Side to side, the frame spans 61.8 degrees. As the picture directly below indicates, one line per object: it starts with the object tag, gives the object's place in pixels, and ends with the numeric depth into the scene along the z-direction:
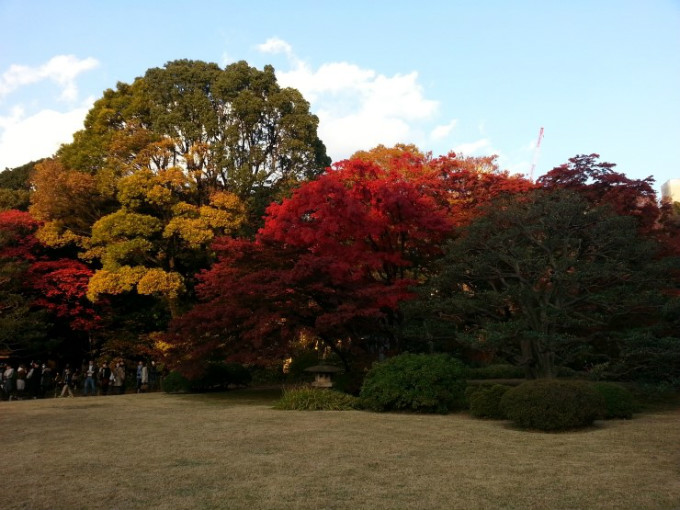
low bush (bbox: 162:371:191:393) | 18.61
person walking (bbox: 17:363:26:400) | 18.83
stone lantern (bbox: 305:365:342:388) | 15.98
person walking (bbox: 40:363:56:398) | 19.72
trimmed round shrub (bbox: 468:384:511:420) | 11.02
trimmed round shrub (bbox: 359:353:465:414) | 12.28
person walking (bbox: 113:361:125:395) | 20.12
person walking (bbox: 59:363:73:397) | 19.14
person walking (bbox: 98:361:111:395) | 20.56
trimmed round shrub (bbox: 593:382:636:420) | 10.83
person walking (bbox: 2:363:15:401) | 18.67
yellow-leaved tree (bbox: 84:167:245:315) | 21.55
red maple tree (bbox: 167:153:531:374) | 14.72
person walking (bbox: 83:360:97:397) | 19.70
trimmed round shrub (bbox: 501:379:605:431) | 9.41
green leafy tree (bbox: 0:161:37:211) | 27.75
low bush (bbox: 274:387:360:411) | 13.12
